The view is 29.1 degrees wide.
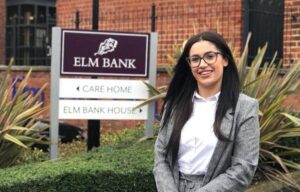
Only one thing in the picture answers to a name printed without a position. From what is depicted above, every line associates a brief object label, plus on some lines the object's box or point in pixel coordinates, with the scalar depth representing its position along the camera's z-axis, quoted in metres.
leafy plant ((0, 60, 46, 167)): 5.75
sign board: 6.40
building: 9.81
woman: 2.89
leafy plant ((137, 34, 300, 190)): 5.92
